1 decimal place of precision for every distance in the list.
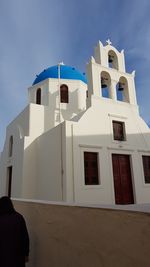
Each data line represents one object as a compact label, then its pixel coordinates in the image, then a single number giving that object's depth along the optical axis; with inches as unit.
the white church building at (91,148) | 319.9
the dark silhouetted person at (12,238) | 104.6
